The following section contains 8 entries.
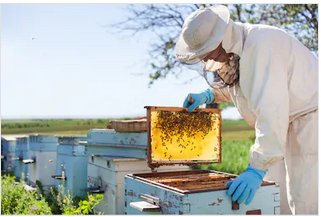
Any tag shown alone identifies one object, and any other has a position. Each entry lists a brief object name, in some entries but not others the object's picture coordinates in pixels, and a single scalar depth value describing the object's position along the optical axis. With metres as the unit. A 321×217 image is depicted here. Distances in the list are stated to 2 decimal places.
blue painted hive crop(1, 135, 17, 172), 7.16
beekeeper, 2.07
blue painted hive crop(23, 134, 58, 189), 5.46
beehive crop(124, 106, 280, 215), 2.04
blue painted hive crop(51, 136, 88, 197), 4.43
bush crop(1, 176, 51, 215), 3.63
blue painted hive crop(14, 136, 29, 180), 6.33
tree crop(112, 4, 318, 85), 7.74
